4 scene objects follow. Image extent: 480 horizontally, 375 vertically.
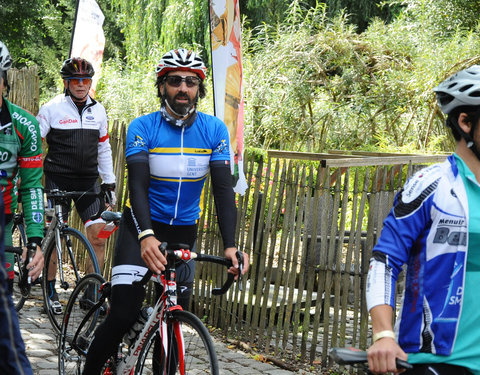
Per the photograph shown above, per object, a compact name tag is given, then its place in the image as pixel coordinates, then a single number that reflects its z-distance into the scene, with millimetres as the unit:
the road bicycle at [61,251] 6250
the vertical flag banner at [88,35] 9562
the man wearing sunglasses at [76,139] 6691
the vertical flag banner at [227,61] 6379
